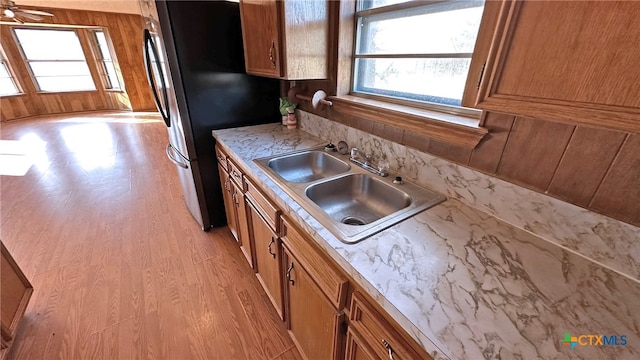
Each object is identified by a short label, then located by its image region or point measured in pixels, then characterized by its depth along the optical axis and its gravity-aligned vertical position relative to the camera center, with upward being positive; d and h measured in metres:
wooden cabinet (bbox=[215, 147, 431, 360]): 0.66 -0.72
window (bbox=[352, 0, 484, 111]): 1.02 +0.07
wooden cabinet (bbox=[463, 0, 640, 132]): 0.40 +0.01
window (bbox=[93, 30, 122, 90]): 6.02 +0.02
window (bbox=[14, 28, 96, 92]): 5.62 +0.06
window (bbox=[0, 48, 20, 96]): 5.37 -0.40
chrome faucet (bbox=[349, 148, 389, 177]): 1.20 -0.45
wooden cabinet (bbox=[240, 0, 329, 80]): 1.28 +0.14
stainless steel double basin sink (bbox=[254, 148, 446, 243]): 0.85 -0.50
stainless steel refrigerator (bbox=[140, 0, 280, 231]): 1.58 -0.14
